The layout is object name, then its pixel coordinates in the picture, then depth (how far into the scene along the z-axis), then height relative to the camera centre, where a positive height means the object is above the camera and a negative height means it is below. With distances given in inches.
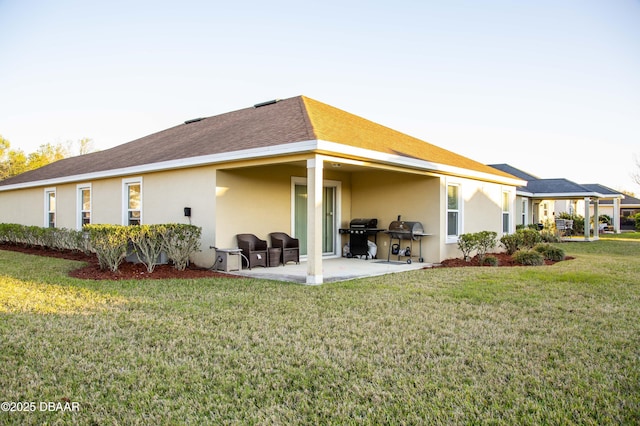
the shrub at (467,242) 427.8 -26.9
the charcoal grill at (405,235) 438.3 -19.6
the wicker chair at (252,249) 383.6 -30.9
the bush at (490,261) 419.8 -44.8
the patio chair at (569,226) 996.3 -23.3
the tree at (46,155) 1395.2 +212.8
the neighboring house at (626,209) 1565.0 +30.8
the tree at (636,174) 1243.7 +127.8
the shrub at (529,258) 429.4 -43.2
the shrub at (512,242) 500.7 -30.8
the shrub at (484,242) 432.5 -27.0
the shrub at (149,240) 338.0 -19.9
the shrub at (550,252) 478.0 -41.1
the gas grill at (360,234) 476.4 -20.9
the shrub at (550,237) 752.3 -38.3
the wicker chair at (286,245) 410.6 -29.1
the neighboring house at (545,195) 882.1 +45.6
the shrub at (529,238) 522.4 -27.3
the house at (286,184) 342.0 +35.1
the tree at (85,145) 1633.9 +272.4
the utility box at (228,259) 367.9 -38.4
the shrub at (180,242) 353.7 -22.2
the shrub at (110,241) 328.5 -20.0
